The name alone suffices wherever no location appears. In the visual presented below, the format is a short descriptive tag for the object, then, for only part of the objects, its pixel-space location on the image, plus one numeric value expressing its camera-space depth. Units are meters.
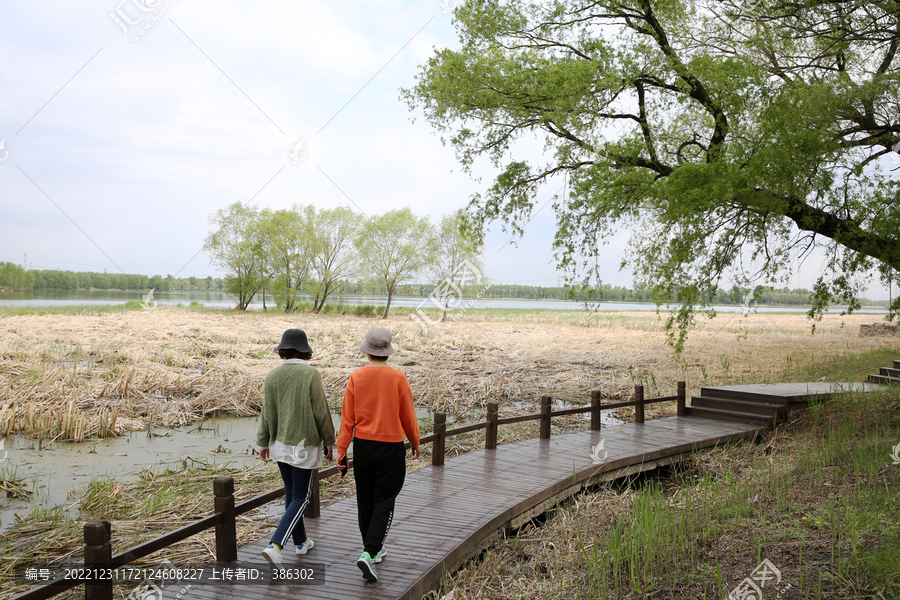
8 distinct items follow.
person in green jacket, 4.50
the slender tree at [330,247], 48.00
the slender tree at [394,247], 48.16
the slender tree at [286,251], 47.06
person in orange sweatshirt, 4.38
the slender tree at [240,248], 48.06
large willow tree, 11.47
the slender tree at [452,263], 46.94
